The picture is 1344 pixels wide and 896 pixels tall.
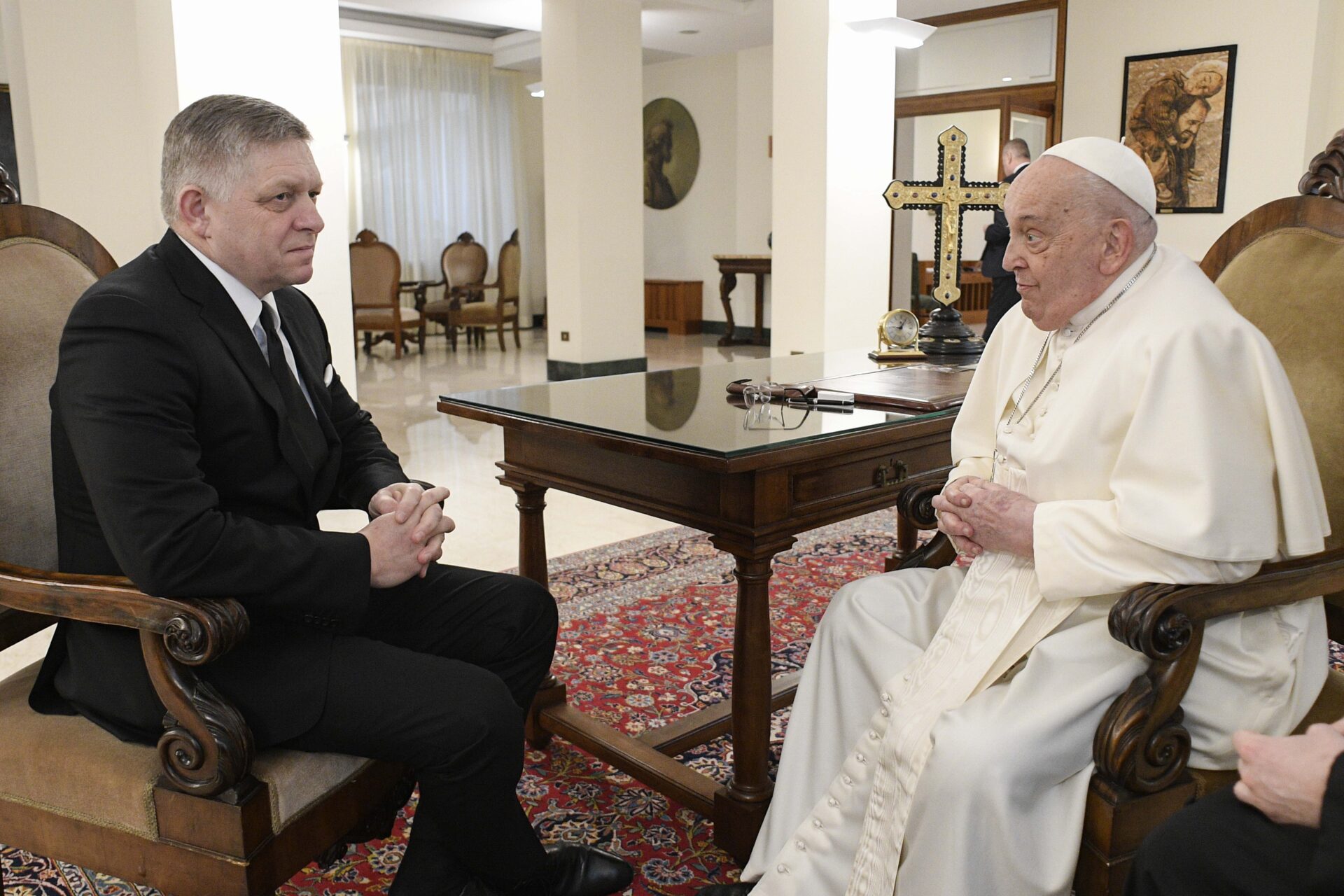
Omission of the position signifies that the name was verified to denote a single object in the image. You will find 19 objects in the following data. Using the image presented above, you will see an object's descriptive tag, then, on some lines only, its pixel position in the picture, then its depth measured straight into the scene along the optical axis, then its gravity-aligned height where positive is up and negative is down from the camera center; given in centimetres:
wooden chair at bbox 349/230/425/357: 1098 -49
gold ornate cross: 333 +12
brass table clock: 330 -30
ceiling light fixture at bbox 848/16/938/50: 708 +133
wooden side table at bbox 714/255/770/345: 1214 -43
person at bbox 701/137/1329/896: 154 -52
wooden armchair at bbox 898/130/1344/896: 152 -52
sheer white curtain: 1304 +112
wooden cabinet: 1399 -85
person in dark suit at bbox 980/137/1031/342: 576 -22
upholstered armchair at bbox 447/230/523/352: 1194 -73
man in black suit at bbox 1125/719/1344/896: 122 -70
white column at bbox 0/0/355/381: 562 +75
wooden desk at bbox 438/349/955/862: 207 -50
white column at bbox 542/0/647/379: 889 +43
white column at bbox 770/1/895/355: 721 +40
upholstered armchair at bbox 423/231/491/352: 1269 -35
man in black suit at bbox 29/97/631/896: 153 -41
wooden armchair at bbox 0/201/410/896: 149 -76
